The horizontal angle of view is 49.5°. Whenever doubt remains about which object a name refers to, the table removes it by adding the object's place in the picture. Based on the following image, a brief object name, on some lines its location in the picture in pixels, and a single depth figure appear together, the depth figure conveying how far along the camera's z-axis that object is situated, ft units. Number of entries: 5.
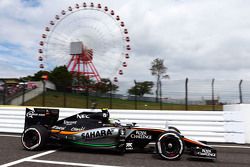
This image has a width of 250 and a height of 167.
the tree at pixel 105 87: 55.90
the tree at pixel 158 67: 187.11
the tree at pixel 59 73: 233.90
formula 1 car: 18.89
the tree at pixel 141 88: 49.16
